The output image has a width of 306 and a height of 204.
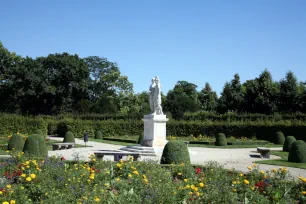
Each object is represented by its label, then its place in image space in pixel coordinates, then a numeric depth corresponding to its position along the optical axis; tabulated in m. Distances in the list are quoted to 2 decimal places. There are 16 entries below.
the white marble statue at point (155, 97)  20.78
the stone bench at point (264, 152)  18.88
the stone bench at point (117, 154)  16.16
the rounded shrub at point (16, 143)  20.66
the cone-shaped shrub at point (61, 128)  37.27
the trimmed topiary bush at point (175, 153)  12.96
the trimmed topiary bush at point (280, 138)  29.20
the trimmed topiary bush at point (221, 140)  26.34
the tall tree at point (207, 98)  75.65
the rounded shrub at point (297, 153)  16.47
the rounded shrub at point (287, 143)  22.11
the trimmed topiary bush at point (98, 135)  33.78
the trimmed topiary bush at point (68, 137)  25.84
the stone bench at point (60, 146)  22.53
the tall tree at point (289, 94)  42.62
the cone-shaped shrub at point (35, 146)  16.91
